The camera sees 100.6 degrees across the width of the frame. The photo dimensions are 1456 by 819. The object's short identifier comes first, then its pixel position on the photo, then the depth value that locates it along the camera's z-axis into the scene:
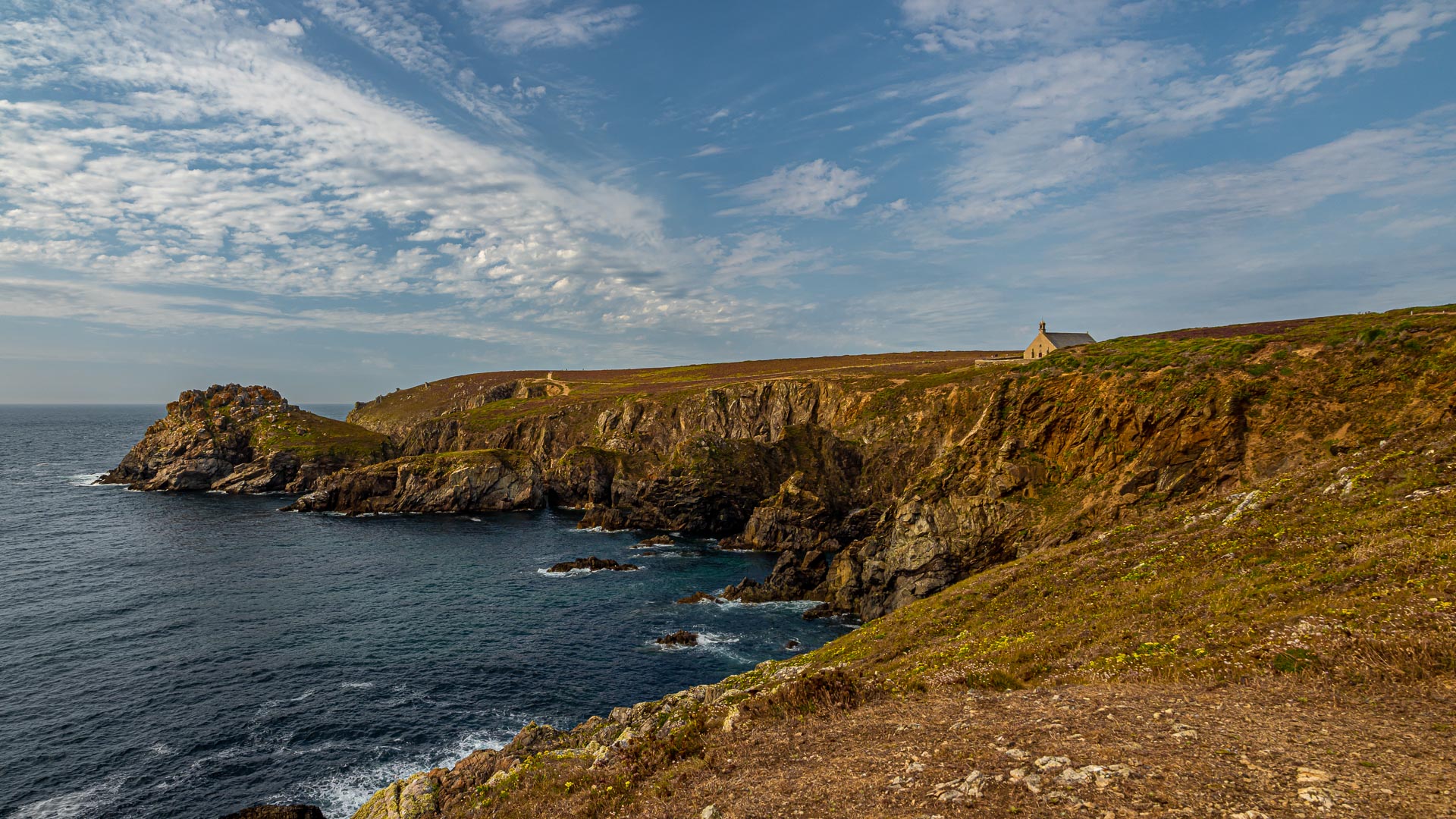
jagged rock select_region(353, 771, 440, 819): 20.06
